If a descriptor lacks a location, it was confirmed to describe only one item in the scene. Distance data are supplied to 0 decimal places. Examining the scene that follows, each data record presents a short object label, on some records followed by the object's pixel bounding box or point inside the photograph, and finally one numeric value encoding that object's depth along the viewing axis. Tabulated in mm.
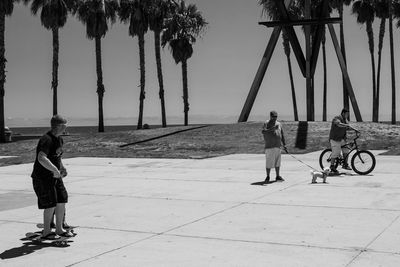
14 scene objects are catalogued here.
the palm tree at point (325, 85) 54469
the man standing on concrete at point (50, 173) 7219
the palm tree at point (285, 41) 46638
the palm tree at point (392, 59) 52219
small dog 13234
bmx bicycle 14914
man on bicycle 14656
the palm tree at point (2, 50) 41125
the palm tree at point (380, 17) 57156
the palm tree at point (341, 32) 52531
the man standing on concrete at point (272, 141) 13609
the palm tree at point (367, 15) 58781
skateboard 7289
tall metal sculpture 31809
